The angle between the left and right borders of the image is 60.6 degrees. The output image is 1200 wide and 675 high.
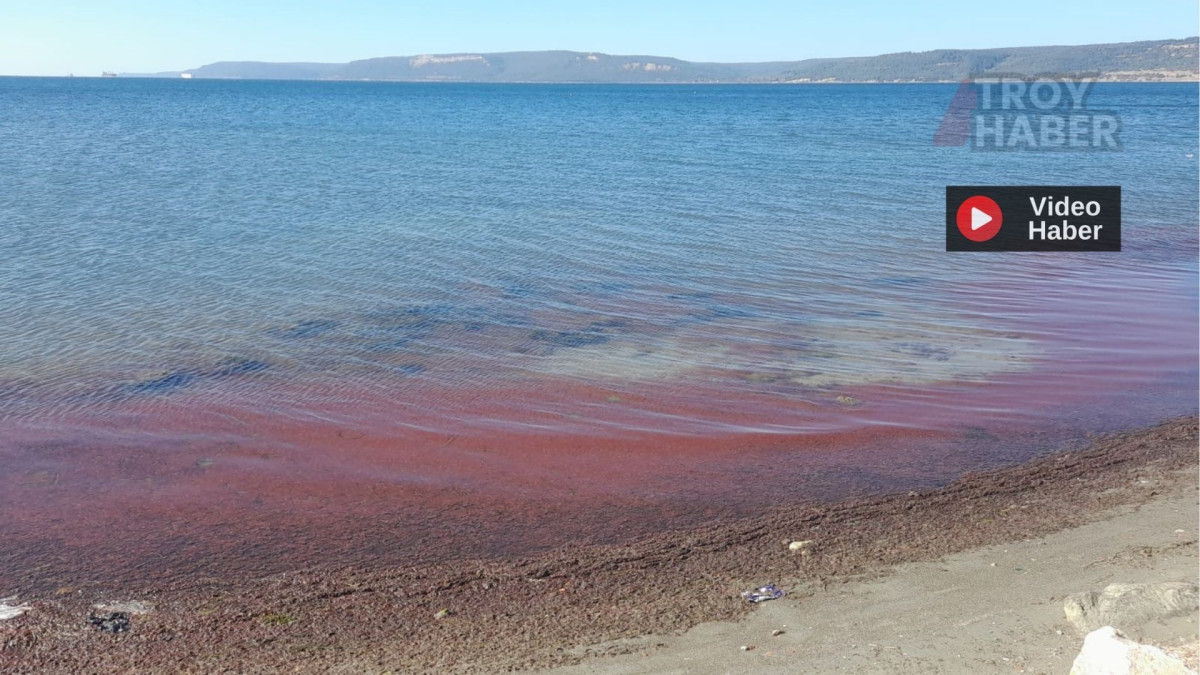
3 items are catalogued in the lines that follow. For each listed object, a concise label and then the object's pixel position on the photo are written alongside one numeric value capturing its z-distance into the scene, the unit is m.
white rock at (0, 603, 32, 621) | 6.39
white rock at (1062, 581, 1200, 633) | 5.59
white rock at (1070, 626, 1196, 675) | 4.44
